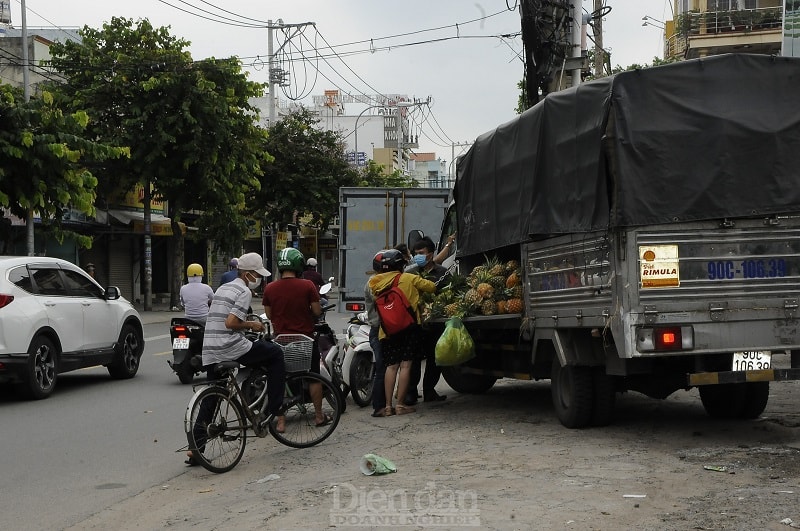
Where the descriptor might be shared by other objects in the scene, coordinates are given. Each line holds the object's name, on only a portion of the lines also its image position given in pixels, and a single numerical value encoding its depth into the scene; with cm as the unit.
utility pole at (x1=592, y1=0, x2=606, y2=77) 2248
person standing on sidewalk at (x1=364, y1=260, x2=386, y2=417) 1084
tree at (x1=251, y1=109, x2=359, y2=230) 4784
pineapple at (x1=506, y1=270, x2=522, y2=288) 1005
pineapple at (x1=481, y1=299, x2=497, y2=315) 1009
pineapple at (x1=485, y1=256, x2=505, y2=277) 1030
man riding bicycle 814
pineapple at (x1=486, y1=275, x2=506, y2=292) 1016
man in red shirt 942
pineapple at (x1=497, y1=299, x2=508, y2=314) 1002
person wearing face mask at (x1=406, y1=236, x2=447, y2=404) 1143
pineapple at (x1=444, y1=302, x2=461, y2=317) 1048
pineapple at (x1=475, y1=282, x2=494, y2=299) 1006
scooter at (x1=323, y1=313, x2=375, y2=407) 1154
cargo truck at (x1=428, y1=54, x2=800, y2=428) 789
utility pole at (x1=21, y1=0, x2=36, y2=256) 2828
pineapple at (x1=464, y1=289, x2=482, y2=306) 1014
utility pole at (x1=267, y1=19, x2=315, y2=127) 4762
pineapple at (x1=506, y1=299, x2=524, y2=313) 983
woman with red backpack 1057
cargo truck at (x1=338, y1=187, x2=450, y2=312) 1772
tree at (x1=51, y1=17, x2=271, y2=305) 3244
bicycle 773
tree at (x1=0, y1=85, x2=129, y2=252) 1878
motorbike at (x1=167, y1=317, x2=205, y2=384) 1386
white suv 1233
